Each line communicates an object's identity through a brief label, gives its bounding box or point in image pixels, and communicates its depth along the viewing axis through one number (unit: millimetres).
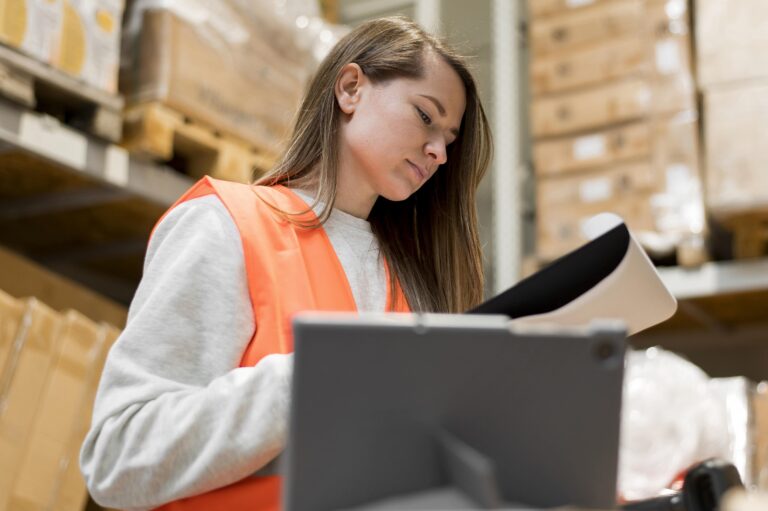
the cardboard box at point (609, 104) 4234
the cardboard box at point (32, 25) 2877
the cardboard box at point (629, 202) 4105
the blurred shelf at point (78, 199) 3158
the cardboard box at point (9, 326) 2807
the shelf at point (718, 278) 4039
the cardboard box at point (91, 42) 3104
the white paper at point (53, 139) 3059
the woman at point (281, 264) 1229
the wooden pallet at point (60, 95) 2910
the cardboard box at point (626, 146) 4160
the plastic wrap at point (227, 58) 3430
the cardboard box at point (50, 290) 3199
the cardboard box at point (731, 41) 3699
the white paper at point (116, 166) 3398
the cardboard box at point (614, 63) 4266
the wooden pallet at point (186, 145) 3412
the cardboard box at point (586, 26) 4410
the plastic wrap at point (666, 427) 3270
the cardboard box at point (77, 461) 3006
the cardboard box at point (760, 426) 3619
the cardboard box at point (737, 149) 3632
